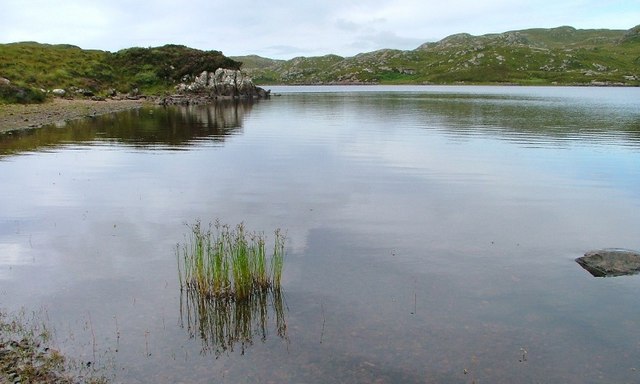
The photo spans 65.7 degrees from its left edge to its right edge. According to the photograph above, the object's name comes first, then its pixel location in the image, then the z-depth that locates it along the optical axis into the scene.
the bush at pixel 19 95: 78.06
